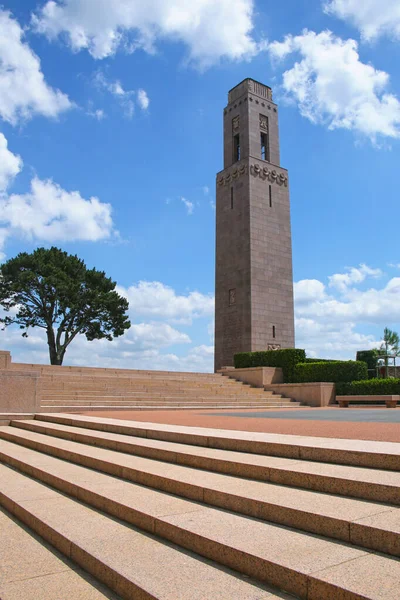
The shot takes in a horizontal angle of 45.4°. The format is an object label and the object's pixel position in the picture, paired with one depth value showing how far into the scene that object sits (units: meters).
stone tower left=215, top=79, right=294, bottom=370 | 28.94
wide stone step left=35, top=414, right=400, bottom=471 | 4.29
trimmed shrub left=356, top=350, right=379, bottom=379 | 26.61
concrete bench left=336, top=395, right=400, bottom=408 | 17.22
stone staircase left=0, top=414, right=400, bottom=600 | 2.65
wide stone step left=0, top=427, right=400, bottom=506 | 3.58
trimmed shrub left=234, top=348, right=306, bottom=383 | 21.81
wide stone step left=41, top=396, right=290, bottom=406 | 13.87
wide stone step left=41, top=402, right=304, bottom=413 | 12.70
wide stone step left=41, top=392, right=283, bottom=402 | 14.17
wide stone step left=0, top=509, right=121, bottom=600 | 2.92
